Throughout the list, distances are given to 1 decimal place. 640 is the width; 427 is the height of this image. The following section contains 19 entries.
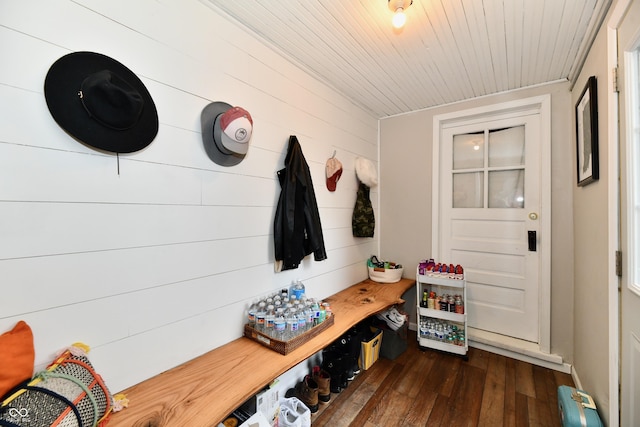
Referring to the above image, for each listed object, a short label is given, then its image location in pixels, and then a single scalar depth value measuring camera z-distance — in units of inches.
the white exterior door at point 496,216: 90.0
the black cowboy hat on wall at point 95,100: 35.8
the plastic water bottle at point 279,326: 55.0
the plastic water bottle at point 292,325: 55.7
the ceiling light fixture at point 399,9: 49.6
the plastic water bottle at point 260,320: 57.4
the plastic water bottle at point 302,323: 58.2
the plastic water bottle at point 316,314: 61.5
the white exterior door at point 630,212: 41.6
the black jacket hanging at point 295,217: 66.2
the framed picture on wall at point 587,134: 56.4
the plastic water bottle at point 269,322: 56.0
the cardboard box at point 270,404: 50.8
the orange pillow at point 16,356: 29.0
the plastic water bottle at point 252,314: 58.7
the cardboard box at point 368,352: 81.9
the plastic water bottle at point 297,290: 67.8
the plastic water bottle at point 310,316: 60.2
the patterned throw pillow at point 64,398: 27.4
